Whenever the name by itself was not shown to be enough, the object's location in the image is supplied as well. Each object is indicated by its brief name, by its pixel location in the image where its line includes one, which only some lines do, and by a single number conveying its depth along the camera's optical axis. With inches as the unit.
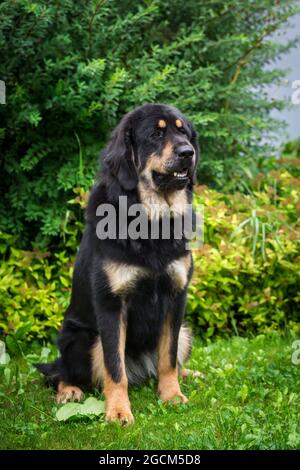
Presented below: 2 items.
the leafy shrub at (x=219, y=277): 220.5
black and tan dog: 149.2
